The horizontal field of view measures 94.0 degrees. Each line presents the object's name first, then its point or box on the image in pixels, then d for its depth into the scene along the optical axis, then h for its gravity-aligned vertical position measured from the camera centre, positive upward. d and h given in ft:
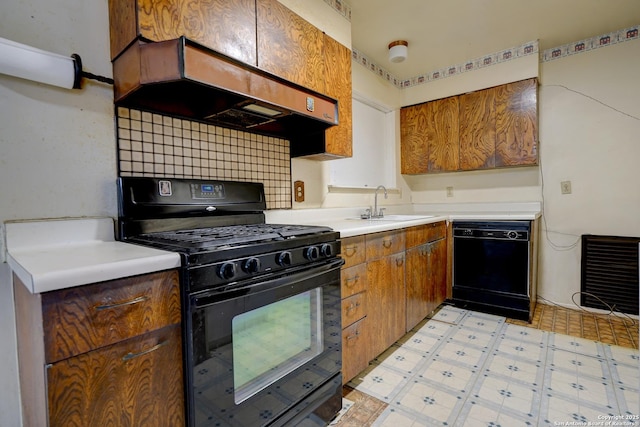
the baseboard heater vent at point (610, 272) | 8.36 -2.17
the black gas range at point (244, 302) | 3.04 -1.16
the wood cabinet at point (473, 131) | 9.23 +2.38
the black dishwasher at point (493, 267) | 8.29 -1.96
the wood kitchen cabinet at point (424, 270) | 7.30 -1.84
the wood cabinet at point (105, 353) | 2.29 -1.25
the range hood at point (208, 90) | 3.53 +1.62
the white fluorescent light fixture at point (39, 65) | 3.26 +1.69
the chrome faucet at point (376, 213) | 8.97 -0.32
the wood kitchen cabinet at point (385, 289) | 5.90 -1.84
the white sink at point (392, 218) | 8.45 -0.47
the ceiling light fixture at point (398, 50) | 8.68 +4.46
